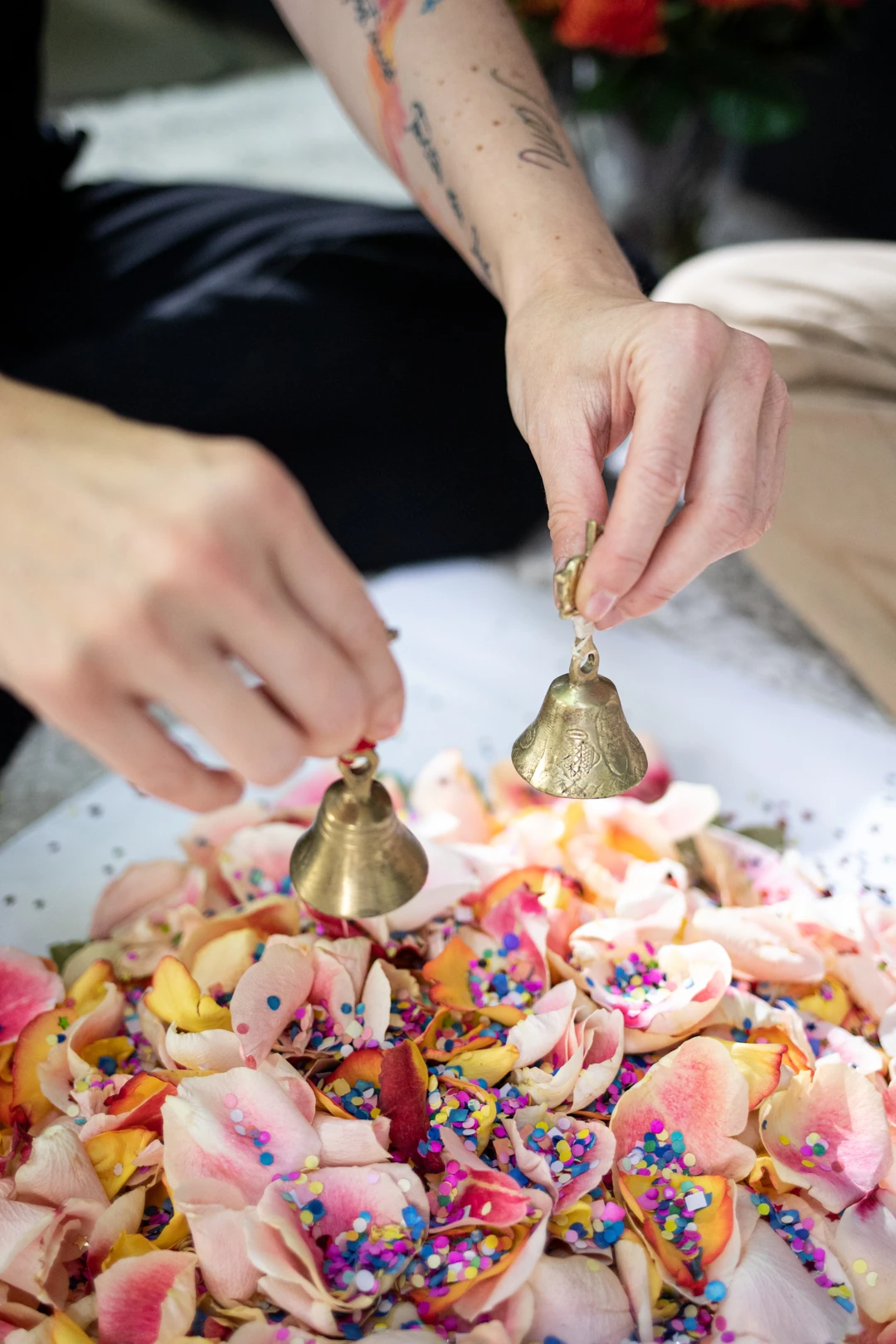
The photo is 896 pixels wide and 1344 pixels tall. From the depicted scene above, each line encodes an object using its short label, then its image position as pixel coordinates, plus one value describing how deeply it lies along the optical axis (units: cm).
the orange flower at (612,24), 170
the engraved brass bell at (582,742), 60
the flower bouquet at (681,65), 177
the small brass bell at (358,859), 60
